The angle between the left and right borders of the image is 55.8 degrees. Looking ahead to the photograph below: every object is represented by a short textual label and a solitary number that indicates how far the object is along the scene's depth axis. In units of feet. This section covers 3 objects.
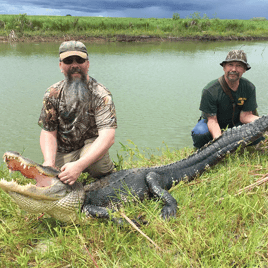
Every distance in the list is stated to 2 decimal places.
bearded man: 9.04
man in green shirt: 12.63
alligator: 7.24
